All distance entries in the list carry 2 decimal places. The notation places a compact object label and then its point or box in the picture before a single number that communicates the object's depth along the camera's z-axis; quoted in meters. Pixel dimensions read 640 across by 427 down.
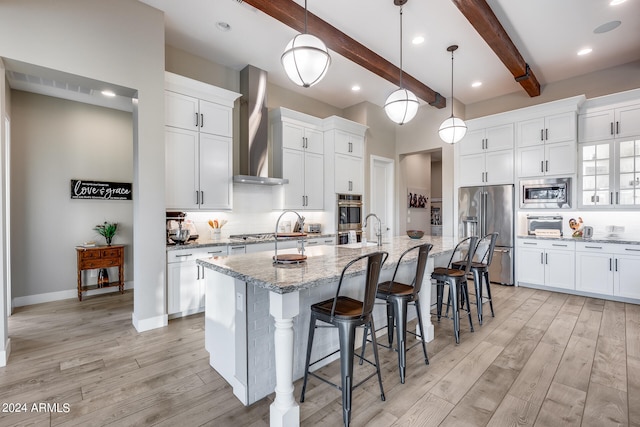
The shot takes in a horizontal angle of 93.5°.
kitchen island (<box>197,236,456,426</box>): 1.70
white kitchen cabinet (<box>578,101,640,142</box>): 4.45
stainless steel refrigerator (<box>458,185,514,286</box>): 5.29
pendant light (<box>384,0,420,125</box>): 3.09
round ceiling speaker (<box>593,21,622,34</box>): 3.63
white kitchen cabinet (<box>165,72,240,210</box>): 3.72
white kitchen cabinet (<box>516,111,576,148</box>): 4.80
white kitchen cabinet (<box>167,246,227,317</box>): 3.54
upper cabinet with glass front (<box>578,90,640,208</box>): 4.46
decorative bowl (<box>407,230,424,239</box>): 3.83
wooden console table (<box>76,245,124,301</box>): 4.38
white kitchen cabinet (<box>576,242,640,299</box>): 4.24
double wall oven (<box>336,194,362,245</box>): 5.56
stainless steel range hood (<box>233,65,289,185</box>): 4.55
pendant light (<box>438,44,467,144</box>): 3.92
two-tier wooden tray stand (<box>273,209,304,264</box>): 2.16
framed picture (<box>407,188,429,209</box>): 7.35
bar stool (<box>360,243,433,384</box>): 2.28
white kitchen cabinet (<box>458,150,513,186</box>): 5.38
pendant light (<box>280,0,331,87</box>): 2.36
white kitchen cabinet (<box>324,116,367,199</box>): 5.53
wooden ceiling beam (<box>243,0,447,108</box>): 3.07
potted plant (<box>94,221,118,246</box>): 4.69
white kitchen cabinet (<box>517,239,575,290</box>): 4.74
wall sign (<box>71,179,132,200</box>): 4.59
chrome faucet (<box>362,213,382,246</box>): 3.19
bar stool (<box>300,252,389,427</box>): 1.80
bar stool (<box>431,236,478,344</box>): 2.91
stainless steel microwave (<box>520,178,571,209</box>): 4.88
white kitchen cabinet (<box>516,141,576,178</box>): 4.81
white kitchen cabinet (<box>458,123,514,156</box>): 5.38
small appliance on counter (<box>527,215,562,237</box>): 5.06
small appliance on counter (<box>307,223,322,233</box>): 5.51
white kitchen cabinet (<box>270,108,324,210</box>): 5.03
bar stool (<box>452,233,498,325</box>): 3.47
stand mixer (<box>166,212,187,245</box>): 3.73
